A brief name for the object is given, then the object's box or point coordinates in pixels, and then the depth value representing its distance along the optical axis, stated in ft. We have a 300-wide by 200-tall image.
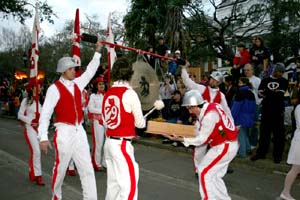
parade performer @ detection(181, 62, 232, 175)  21.50
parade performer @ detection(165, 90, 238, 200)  14.44
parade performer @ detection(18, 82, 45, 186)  21.72
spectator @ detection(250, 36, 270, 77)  34.68
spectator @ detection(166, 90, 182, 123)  33.35
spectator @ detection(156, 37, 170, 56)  37.13
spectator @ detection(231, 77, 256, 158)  26.53
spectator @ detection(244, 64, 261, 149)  29.48
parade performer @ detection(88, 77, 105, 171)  24.84
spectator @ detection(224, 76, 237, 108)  29.45
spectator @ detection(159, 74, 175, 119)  36.81
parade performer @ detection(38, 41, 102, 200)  15.24
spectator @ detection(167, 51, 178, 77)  38.29
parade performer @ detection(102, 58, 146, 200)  12.75
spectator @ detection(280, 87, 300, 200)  17.25
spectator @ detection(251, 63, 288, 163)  25.27
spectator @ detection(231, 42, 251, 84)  33.40
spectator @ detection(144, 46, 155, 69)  31.59
